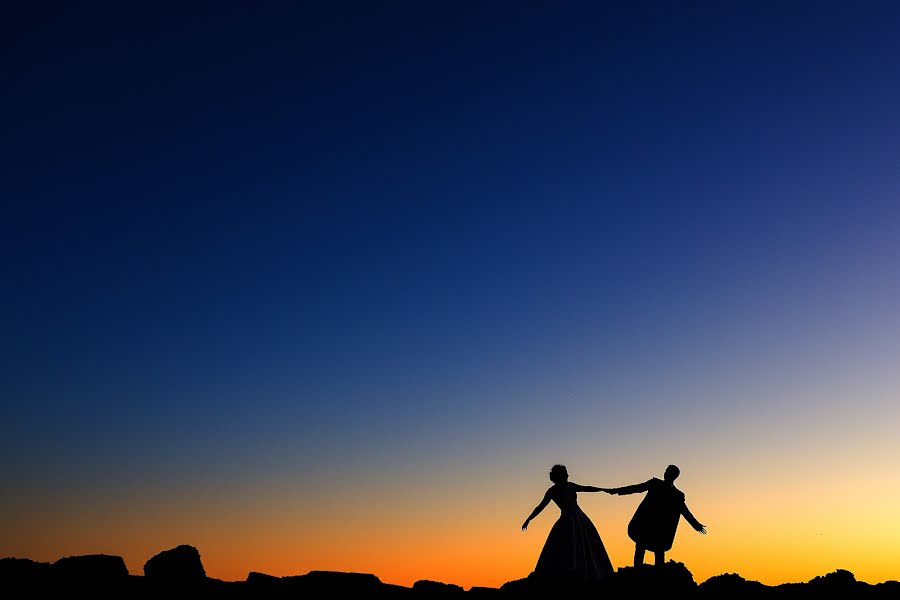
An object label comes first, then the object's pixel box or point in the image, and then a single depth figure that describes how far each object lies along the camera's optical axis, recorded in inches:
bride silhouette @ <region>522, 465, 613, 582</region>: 908.0
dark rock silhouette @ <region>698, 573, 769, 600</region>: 864.9
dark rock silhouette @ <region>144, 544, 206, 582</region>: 1015.0
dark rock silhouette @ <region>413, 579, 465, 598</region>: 941.2
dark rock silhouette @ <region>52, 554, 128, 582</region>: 937.5
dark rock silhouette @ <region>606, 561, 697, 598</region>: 791.1
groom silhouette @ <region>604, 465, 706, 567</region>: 917.2
